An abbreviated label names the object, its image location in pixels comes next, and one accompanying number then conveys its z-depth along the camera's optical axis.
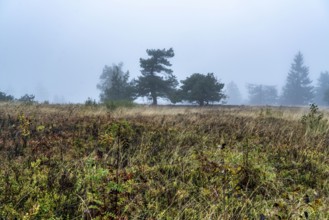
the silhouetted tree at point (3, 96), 25.37
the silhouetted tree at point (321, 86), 85.34
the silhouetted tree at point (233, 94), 144.00
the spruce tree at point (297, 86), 77.56
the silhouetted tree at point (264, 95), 96.00
